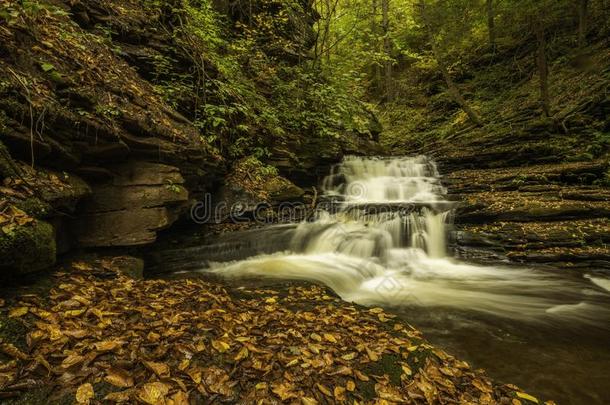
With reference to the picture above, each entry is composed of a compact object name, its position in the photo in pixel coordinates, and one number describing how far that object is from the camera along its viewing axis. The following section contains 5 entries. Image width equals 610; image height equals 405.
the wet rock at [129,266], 5.23
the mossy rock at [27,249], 3.24
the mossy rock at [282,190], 9.46
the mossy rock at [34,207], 3.70
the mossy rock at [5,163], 3.61
